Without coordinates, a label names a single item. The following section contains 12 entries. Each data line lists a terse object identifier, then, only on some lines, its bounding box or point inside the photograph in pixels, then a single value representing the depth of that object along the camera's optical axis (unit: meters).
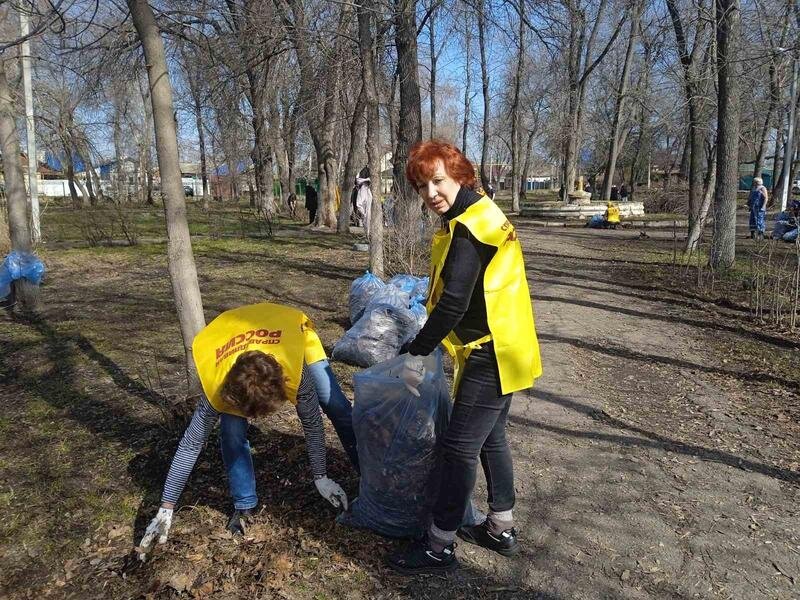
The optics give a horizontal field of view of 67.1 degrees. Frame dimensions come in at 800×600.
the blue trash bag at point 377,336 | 4.64
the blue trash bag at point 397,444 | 2.34
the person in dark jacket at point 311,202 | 18.38
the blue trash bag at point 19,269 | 6.27
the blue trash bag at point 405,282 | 5.66
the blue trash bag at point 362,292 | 5.47
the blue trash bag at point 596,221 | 17.73
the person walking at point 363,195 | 12.61
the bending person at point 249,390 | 2.25
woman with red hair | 2.01
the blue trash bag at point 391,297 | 4.98
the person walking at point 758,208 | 12.80
